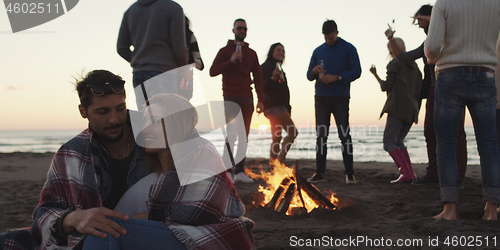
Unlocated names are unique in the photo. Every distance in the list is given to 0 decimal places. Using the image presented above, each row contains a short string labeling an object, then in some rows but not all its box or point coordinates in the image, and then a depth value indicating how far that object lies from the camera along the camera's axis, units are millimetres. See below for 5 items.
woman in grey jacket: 5738
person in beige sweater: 3193
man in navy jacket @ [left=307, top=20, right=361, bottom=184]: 5699
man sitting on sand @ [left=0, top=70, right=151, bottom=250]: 1764
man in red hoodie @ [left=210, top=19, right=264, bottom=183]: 5805
